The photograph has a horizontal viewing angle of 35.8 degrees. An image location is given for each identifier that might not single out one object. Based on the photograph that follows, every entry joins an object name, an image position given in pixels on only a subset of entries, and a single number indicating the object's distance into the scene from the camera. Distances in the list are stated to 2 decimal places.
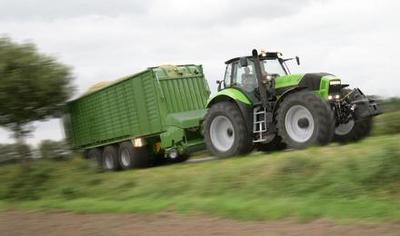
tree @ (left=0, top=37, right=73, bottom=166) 14.21
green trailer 16.72
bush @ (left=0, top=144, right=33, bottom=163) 15.52
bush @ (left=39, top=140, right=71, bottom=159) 17.67
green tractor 13.05
